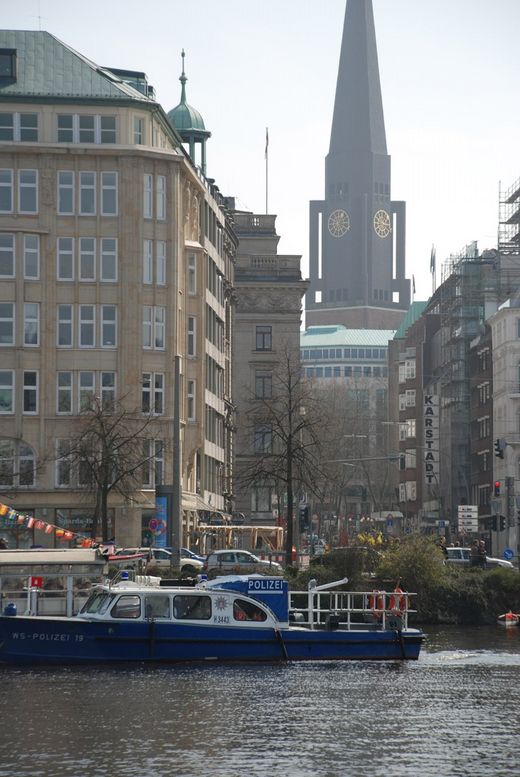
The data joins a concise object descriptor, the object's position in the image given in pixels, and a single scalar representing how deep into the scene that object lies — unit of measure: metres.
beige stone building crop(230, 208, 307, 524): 166.00
